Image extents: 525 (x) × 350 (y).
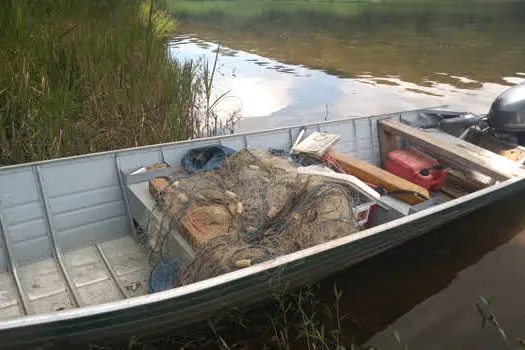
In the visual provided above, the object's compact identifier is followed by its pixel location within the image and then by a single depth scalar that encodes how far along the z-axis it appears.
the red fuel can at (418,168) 5.09
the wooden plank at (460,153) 4.70
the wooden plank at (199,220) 3.37
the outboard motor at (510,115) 5.64
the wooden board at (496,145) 5.56
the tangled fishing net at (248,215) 3.25
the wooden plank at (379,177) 4.46
